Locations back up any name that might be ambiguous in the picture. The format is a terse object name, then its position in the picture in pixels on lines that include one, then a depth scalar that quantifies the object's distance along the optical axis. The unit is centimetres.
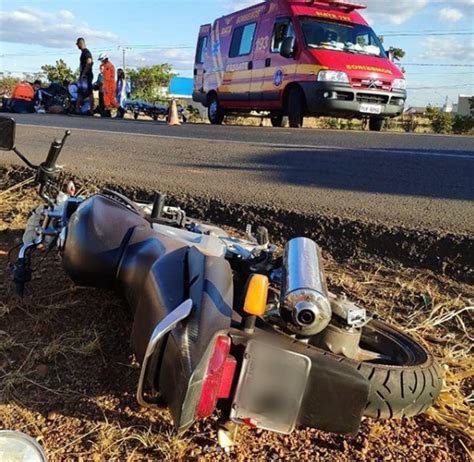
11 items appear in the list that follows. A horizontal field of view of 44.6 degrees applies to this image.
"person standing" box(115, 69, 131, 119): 2191
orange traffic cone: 1320
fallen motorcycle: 150
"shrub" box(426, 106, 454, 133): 2740
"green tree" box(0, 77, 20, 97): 4619
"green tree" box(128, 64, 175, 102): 4969
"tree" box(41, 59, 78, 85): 4431
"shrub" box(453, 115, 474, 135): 2636
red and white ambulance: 1149
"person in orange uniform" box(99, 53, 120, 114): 2094
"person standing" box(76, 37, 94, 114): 1916
